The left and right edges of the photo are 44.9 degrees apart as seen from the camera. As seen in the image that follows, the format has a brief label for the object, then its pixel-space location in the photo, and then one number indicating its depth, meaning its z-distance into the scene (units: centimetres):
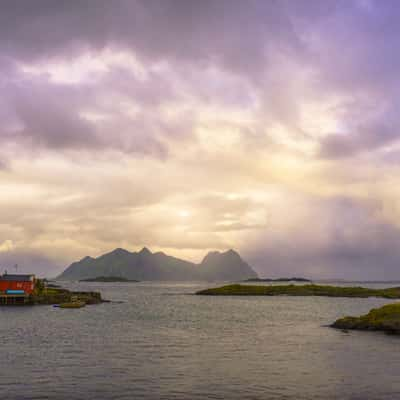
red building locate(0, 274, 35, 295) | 14075
